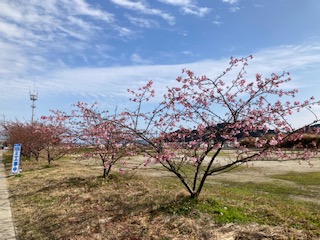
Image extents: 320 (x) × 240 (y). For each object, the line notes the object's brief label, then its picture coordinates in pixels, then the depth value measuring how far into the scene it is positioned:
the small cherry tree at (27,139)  15.53
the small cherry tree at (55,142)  11.64
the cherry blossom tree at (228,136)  4.25
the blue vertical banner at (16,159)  11.40
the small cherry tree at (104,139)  5.20
